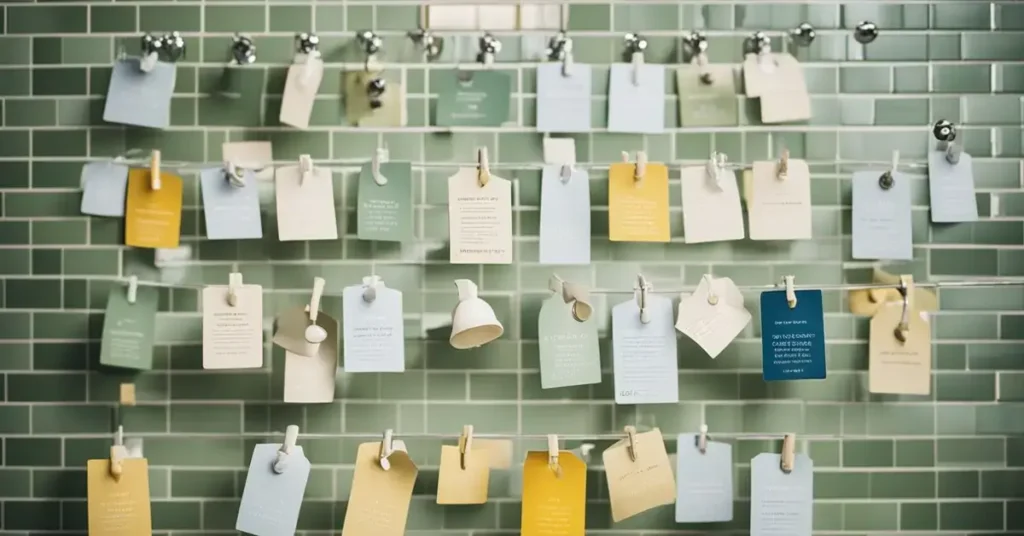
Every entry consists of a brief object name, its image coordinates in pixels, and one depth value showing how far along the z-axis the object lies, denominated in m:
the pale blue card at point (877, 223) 1.70
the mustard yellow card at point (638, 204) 1.66
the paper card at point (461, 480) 1.65
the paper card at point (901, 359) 1.67
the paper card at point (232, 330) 1.64
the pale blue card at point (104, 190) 1.70
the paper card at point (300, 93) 1.68
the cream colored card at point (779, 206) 1.68
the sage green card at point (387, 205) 1.64
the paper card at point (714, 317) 1.64
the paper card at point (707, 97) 1.71
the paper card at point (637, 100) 1.70
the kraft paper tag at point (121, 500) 1.64
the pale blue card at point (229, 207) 1.67
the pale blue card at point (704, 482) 1.68
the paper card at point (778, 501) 1.66
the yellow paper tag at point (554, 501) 1.62
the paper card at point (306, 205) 1.66
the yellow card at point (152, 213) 1.68
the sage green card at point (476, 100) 1.69
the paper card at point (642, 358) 1.64
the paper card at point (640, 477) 1.63
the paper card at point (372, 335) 1.63
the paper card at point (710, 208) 1.68
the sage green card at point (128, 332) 1.65
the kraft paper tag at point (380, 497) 1.62
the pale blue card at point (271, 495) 1.62
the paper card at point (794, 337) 1.63
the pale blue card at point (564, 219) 1.67
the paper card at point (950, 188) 1.71
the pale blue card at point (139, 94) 1.69
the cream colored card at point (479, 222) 1.64
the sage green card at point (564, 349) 1.63
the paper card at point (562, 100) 1.70
